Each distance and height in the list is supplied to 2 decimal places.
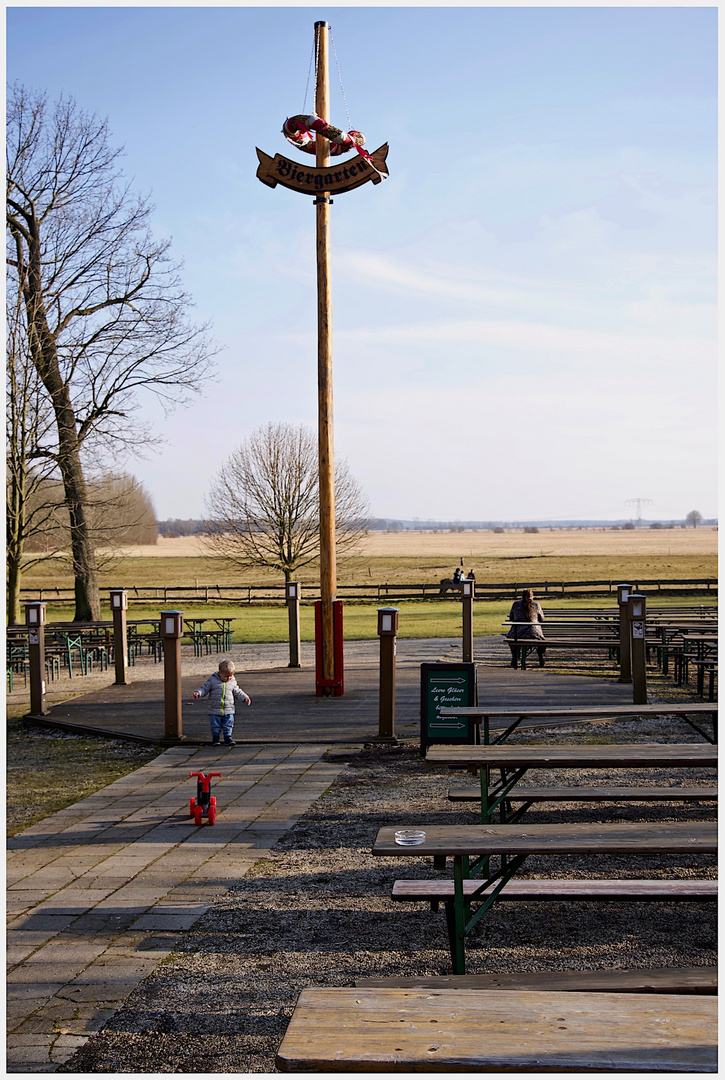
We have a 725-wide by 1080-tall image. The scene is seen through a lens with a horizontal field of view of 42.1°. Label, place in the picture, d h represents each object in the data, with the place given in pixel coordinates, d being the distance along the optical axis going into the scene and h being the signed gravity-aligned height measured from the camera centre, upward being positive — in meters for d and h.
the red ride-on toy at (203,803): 7.10 -1.94
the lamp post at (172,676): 10.17 -1.40
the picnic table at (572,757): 4.92 -1.15
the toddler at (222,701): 9.82 -1.62
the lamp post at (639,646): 10.74 -1.20
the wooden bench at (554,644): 14.93 -1.61
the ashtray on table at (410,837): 4.11 -1.29
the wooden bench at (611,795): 5.32 -1.48
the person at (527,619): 15.70 -1.28
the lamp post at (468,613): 15.41 -1.13
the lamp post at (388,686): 10.02 -1.51
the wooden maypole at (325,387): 12.21 +2.07
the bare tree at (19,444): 18.34 +2.17
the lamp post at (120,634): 14.34 -1.32
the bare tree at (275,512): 36.22 +1.36
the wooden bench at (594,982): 3.52 -1.68
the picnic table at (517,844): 3.97 -1.32
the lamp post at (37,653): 11.78 -1.35
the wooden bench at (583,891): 4.57 -1.71
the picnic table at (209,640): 20.45 -2.20
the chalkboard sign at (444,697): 9.05 -1.47
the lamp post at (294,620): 15.89 -1.27
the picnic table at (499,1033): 2.20 -1.21
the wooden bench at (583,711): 6.29 -1.19
